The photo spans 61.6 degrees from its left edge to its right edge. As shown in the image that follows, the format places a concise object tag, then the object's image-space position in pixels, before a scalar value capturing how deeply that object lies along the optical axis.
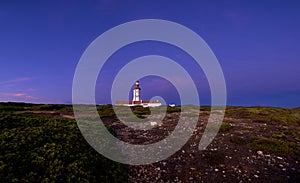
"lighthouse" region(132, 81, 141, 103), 76.61
